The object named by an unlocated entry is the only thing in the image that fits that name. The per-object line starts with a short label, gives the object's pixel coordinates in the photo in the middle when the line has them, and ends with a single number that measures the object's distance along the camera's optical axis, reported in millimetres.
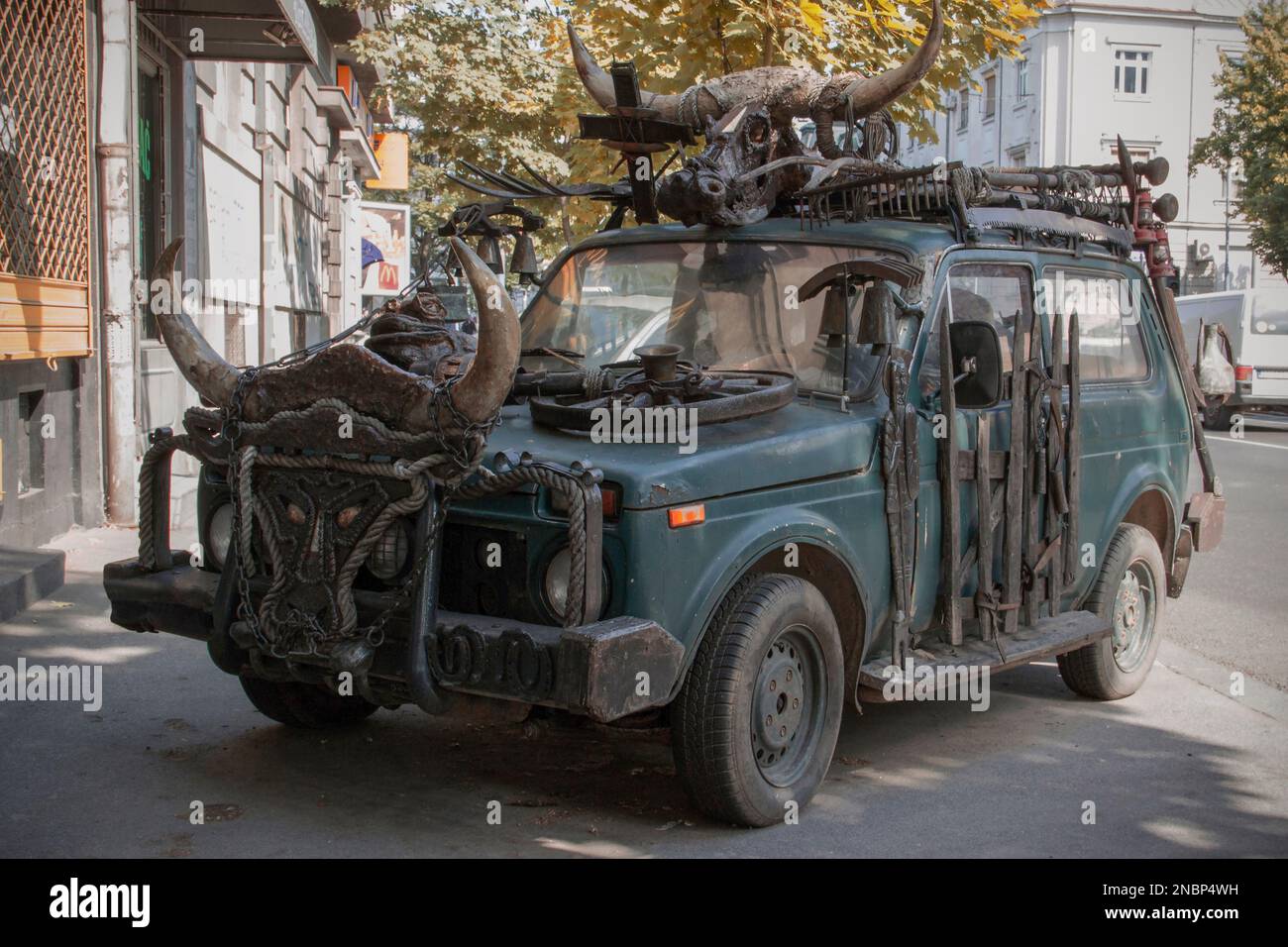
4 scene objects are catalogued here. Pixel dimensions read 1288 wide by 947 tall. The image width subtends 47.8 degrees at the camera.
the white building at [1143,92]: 50719
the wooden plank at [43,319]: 8820
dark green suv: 4461
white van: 26016
